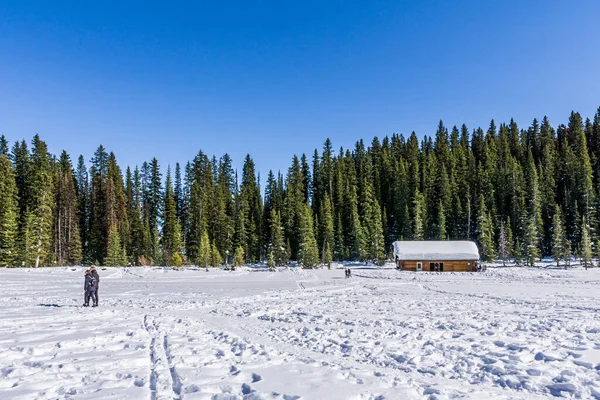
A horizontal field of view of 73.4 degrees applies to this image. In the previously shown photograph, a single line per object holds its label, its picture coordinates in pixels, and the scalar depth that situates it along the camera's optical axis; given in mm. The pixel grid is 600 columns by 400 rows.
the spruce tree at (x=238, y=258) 59719
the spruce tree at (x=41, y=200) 48469
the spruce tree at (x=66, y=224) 58344
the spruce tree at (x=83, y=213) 66325
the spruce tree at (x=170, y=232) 60969
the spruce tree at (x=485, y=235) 61438
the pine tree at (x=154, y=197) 77438
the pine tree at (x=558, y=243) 53188
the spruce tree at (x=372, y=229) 61438
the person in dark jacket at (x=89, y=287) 19000
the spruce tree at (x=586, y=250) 49522
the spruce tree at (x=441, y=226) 66938
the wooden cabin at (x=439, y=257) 54531
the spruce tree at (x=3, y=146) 63500
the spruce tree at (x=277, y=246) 62625
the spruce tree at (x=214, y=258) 59281
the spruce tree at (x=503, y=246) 60656
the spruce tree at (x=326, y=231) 66694
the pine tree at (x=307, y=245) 59719
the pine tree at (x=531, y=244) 55875
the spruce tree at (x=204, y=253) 56438
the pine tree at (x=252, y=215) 71562
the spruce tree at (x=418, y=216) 67188
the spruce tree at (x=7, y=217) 46406
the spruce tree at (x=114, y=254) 54522
